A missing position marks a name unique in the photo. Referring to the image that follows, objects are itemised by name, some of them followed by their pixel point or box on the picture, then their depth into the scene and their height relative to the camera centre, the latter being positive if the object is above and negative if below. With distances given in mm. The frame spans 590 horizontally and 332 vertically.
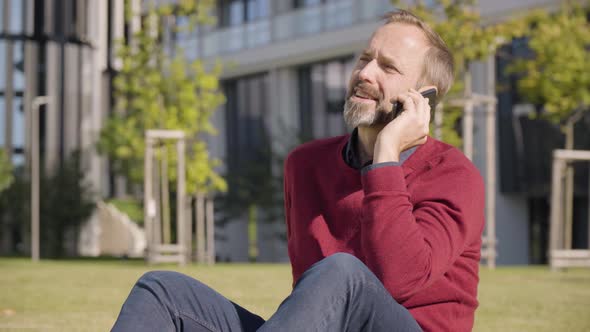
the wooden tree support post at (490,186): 19828 -998
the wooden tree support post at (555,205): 18562 -1274
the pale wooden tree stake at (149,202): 20719 -1413
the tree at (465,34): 20250 +1973
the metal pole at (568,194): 18797 -1100
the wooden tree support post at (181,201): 20922 -1393
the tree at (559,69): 20297 +1292
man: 2975 -293
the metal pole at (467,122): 19688 +228
